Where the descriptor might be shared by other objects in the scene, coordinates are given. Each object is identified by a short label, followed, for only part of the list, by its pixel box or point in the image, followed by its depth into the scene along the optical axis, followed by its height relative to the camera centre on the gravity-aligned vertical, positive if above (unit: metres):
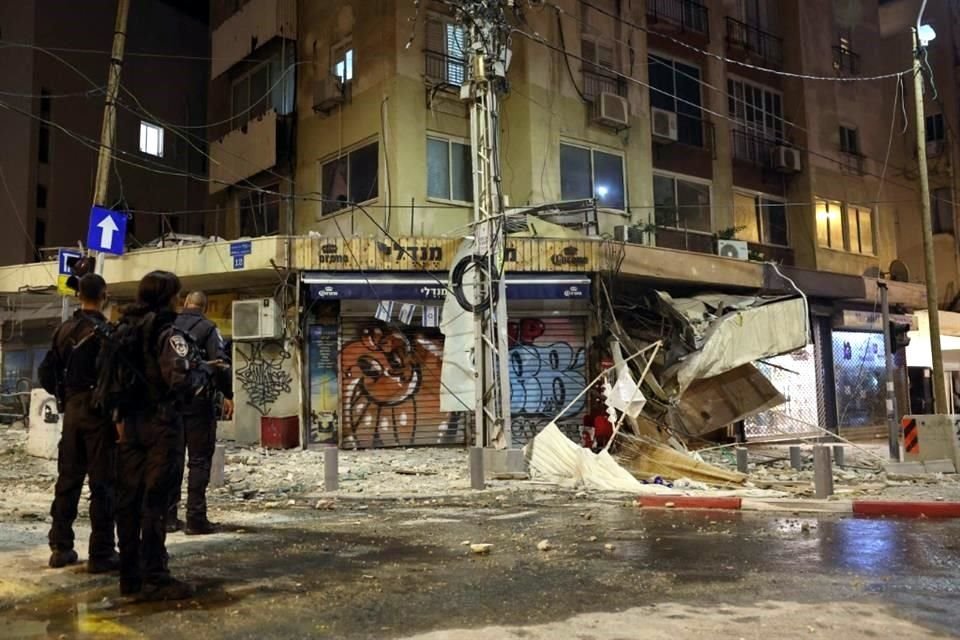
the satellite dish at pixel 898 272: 22.92 +3.21
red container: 15.78 -0.65
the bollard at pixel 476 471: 10.64 -1.02
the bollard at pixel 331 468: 10.57 -0.92
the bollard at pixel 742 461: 12.28 -1.13
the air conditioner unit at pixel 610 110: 18.02 +6.38
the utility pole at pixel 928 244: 14.27 +2.54
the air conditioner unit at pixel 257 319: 16.14 +1.65
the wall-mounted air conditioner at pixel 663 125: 19.33 +6.45
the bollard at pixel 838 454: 13.85 -1.24
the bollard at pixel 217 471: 10.76 -0.94
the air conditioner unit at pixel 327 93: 17.64 +6.80
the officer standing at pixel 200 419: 6.75 -0.15
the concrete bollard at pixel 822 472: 9.61 -1.05
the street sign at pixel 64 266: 11.49 +2.01
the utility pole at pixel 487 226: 11.63 +2.48
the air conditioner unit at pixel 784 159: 21.77 +6.22
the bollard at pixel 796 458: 13.20 -1.19
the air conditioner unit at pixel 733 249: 18.77 +3.27
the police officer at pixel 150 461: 4.72 -0.34
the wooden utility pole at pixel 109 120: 13.93 +5.05
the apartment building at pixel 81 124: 24.34 +8.88
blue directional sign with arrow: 11.62 +2.55
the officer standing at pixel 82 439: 5.21 -0.23
